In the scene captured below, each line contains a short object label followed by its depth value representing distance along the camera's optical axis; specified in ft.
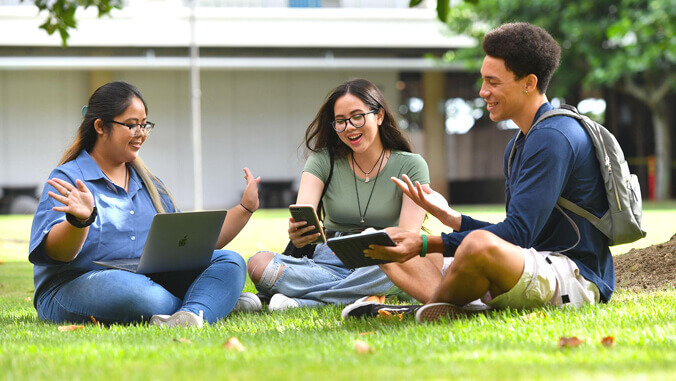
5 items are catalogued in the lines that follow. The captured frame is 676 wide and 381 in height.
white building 148.87
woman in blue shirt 26.94
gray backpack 24.86
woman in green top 33.09
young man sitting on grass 24.08
